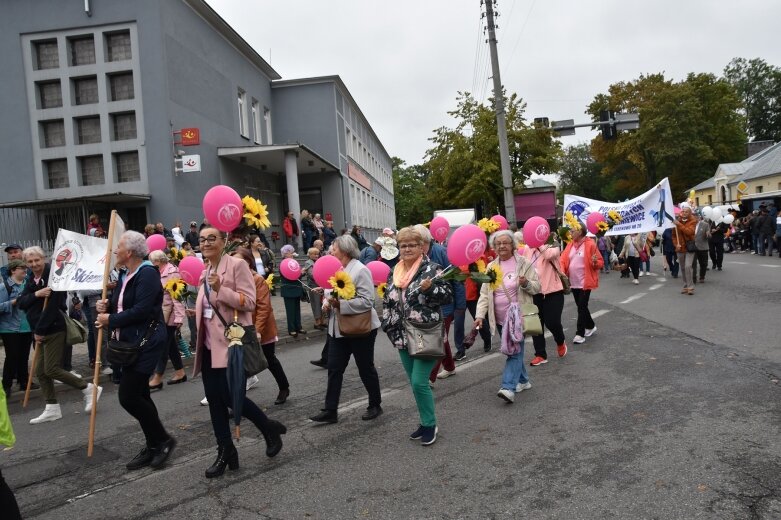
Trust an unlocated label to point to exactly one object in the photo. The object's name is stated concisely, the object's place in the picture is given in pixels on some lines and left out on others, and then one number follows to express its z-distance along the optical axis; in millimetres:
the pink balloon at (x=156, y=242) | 7246
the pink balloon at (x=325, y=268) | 5191
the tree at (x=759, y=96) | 71750
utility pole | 18625
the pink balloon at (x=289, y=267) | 7538
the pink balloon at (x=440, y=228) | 8367
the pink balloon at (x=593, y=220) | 8586
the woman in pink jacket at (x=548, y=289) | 7133
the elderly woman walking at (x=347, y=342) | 5336
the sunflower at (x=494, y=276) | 5020
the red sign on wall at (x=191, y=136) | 19484
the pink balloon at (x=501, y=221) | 7209
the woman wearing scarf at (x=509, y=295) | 5707
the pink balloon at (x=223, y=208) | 4402
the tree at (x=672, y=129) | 48875
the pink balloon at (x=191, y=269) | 6066
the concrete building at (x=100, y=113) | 19359
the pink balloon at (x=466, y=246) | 4871
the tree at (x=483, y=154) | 28609
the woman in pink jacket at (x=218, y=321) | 4254
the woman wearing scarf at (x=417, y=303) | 4672
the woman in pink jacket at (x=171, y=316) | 7655
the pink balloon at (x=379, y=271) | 6059
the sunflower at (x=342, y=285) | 4980
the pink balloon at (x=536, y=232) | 6711
